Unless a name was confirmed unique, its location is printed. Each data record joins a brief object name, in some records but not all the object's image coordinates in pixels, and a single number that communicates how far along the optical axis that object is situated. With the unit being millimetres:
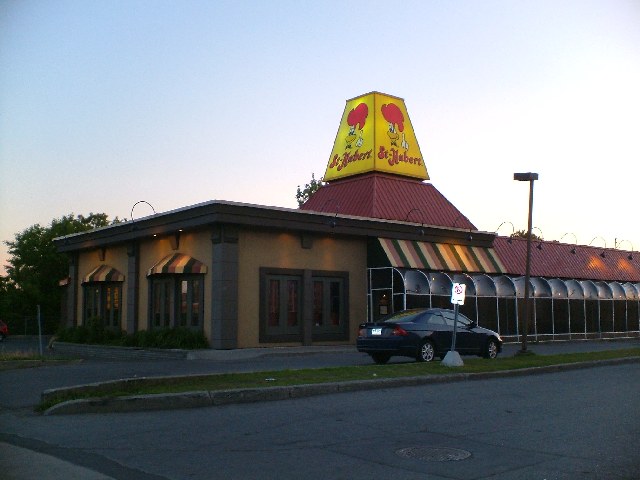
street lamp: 21578
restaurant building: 24578
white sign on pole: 16984
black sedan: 18656
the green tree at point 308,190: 66938
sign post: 16798
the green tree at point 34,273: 53562
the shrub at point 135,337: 23922
